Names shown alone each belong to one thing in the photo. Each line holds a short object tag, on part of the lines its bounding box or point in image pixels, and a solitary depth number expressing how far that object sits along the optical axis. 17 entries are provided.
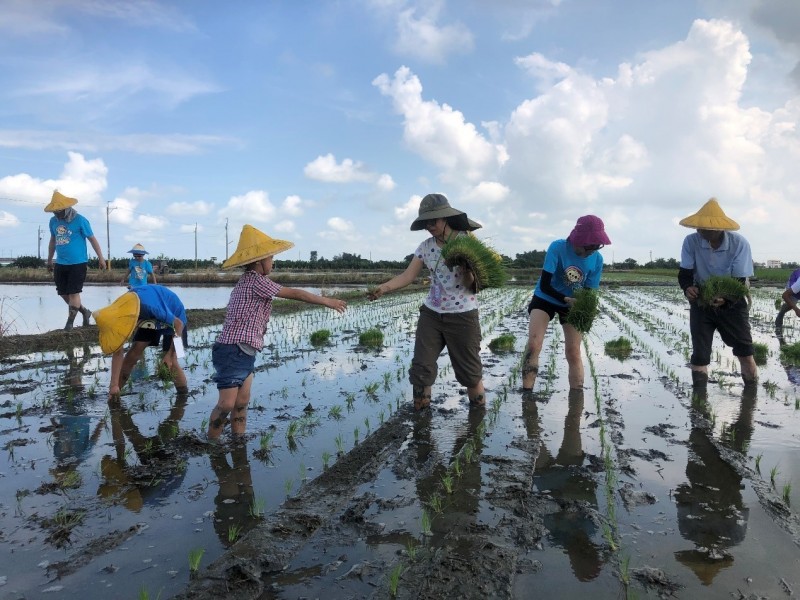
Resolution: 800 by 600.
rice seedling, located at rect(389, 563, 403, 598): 2.00
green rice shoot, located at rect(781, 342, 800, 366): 7.04
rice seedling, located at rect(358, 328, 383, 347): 8.30
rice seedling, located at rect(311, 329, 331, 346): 8.39
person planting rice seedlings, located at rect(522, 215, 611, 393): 4.67
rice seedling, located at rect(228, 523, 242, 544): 2.37
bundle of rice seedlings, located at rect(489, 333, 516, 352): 7.91
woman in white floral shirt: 4.39
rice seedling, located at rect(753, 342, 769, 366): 7.10
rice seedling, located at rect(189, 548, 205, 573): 2.14
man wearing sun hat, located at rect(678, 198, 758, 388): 5.09
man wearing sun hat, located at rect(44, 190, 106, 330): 7.38
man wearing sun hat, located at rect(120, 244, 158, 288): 7.64
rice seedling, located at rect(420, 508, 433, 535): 2.45
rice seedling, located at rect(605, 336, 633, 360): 7.68
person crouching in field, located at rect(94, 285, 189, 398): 4.41
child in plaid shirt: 3.69
